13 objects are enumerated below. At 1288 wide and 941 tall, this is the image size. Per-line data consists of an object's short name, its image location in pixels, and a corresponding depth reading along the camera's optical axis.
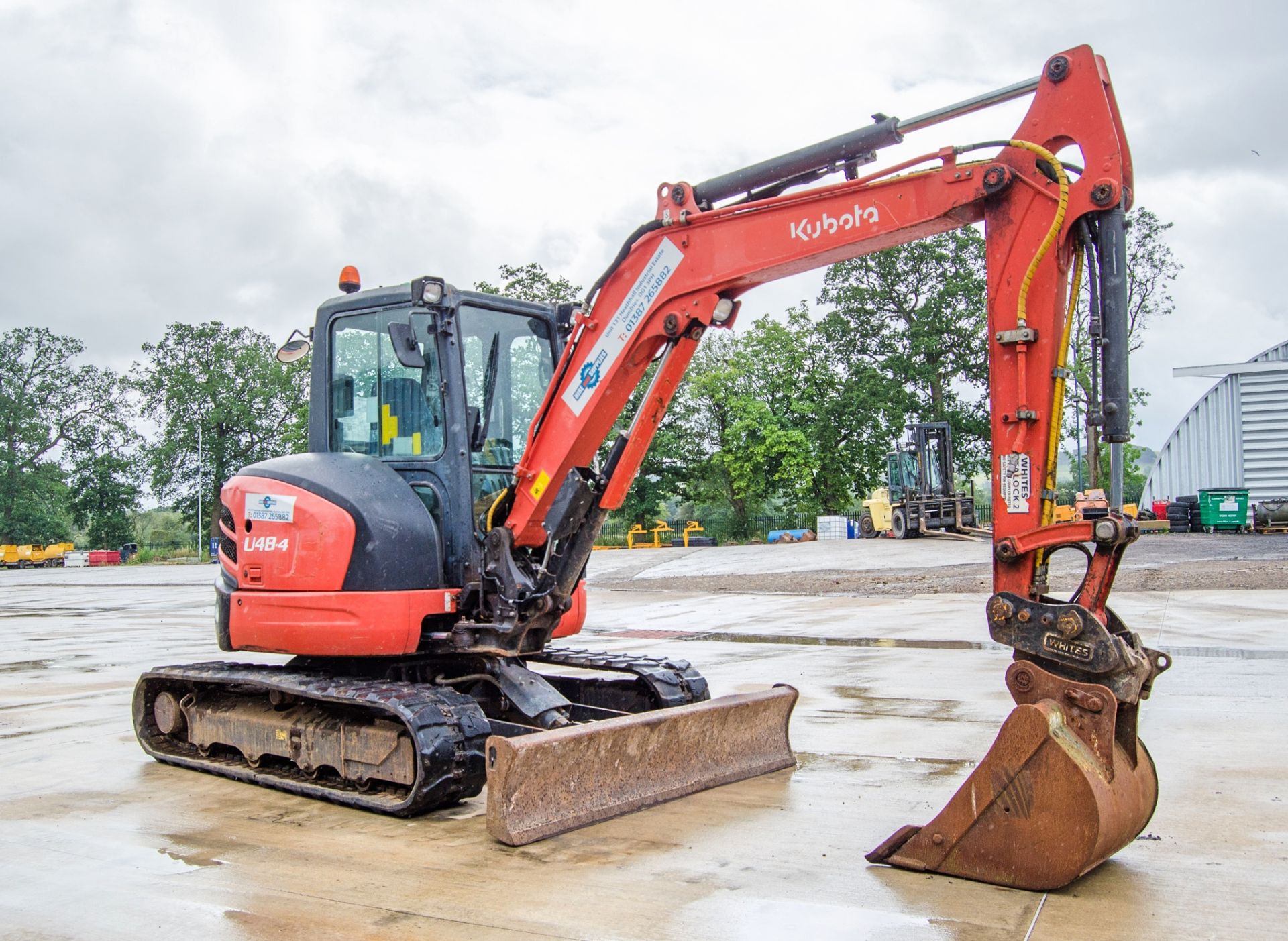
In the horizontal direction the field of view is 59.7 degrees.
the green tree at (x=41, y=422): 67.25
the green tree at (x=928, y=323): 46.25
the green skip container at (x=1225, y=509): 33.25
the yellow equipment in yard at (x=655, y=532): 42.78
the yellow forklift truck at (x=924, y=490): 33.38
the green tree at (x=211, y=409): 64.25
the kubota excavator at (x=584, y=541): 4.14
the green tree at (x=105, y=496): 68.44
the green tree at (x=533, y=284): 50.84
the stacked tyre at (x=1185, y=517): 34.44
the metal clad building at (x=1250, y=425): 34.69
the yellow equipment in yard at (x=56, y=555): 58.03
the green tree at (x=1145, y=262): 44.53
